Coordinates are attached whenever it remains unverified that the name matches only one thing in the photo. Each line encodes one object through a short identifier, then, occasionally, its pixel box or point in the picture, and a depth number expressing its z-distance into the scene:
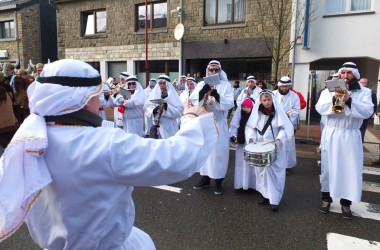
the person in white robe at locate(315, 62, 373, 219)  4.42
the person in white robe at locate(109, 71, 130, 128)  8.24
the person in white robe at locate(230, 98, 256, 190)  5.40
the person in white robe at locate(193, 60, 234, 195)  5.37
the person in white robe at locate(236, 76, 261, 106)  9.70
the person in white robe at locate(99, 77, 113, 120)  8.19
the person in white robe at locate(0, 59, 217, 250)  1.34
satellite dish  15.38
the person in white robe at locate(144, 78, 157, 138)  9.67
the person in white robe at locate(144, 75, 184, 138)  7.34
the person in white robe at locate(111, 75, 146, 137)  8.07
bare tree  12.78
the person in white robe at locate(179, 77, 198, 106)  6.87
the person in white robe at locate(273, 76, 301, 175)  7.14
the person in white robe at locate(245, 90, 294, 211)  4.77
